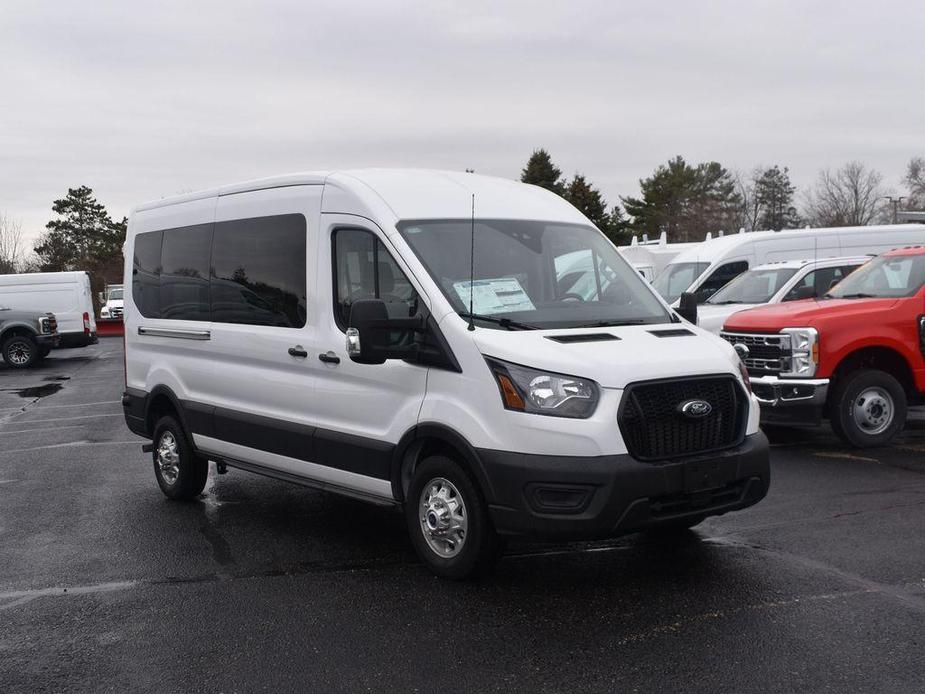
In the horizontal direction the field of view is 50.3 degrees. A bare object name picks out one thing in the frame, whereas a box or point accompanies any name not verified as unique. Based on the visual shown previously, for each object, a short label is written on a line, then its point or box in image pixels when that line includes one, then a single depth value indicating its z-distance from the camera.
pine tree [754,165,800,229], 89.31
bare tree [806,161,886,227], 78.69
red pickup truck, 9.38
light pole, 68.32
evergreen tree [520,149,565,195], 71.94
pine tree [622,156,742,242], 78.44
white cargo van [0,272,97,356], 25.98
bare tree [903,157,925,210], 78.00
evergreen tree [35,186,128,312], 76.06
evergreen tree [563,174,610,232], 67.50
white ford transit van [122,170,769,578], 4.99
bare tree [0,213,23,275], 72.00
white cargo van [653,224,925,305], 17.19
